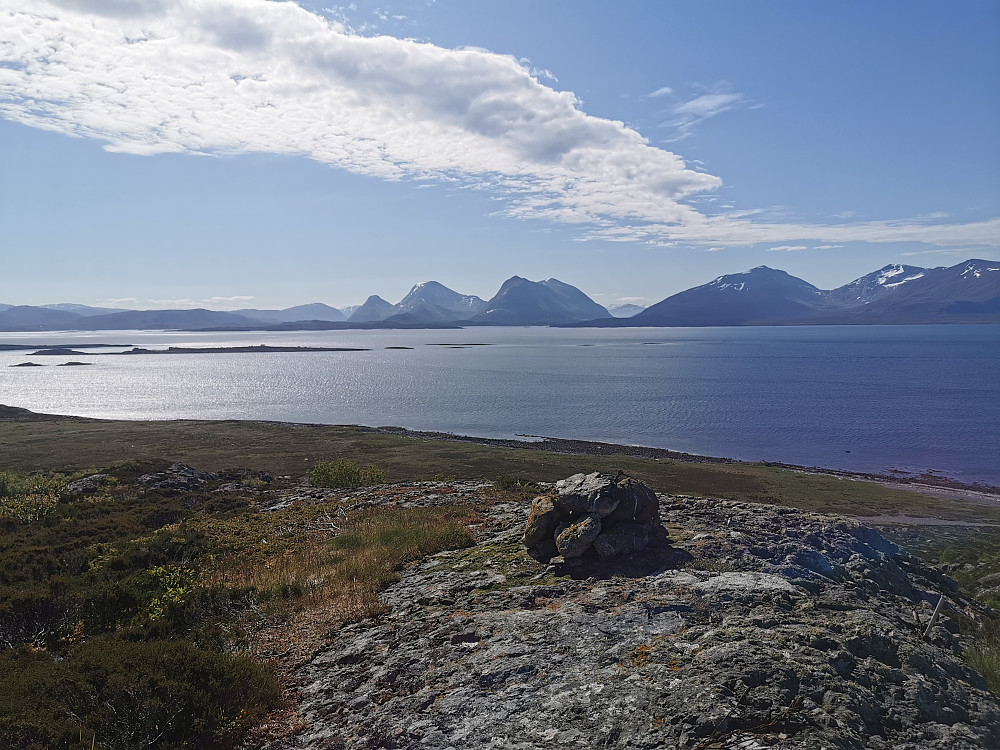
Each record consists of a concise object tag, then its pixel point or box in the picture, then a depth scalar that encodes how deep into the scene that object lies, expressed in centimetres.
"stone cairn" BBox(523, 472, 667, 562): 1343
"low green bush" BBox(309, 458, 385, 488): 3488
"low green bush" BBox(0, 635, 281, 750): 777
